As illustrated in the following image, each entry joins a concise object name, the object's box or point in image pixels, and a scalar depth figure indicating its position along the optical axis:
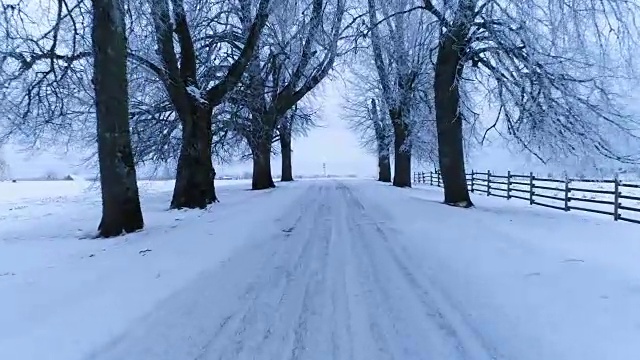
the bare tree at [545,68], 10.30
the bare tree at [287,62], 13.55
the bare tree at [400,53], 13.64
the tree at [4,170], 57.14
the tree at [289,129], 29.61
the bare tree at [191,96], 12.59
